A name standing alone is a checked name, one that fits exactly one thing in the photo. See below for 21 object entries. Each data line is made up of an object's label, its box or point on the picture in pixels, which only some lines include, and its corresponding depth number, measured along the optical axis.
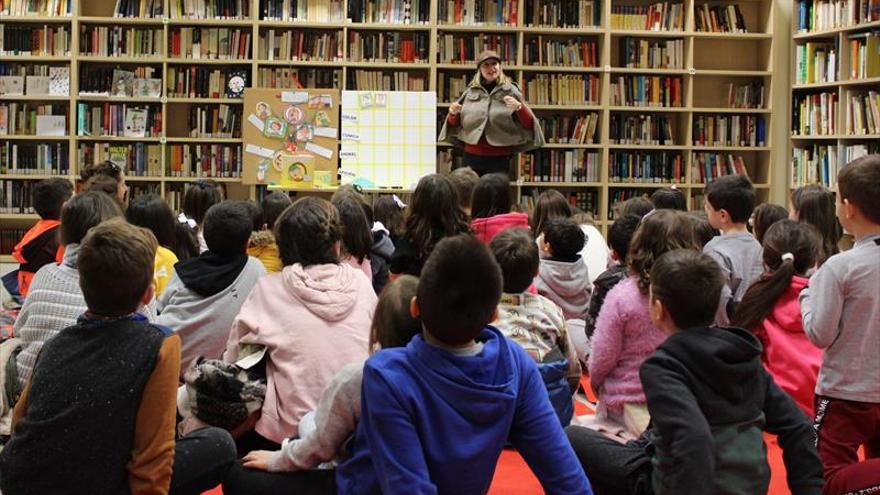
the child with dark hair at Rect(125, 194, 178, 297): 4.09
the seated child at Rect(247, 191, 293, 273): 4.18
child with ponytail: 3.31
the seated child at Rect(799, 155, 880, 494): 2.77
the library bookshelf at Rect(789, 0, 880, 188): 7.75
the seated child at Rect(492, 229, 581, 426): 2.98
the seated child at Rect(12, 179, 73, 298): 4.53
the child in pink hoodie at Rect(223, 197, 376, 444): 2.67
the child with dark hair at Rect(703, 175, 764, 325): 4.03
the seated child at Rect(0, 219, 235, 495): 2.07
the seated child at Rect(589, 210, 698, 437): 2.83
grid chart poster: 8.02
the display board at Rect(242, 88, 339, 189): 7.99
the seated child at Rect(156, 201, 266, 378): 3.21
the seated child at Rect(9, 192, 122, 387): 2.77
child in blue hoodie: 1.83
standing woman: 7.33
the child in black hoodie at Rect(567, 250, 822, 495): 2.05
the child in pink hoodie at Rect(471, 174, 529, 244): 4.98
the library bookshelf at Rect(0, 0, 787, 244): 8.31
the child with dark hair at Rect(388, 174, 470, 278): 4.21
